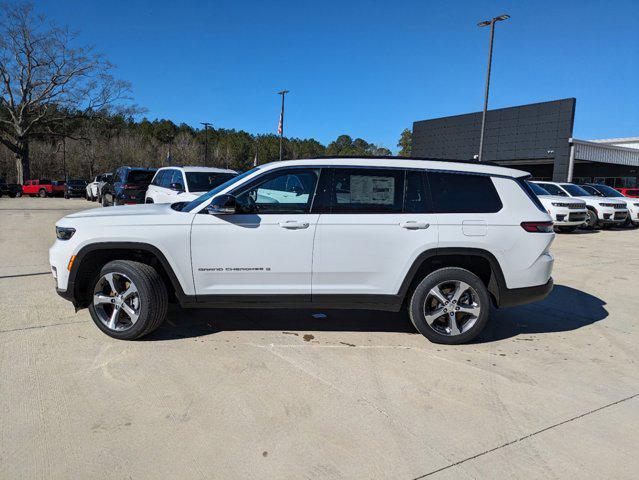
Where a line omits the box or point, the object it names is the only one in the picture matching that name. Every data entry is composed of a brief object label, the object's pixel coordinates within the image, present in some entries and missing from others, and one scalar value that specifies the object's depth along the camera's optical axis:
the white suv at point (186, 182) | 11.00
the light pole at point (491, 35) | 19.38
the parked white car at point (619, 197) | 17.94
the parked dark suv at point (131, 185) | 14.98
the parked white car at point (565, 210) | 14.48
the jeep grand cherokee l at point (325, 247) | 4.16
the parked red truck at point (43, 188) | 39.22
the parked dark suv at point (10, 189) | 40.81
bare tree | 43.47
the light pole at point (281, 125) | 33.78
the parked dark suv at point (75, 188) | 35.34
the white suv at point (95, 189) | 26.57
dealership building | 33.69
